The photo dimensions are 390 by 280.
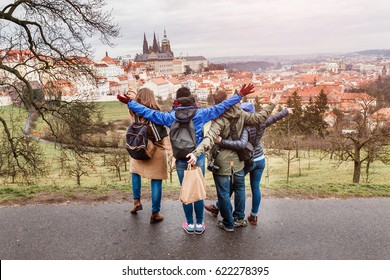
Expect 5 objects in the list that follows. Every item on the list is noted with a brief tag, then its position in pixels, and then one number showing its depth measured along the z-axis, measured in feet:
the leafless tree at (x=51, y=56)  25.81
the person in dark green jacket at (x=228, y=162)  13.31
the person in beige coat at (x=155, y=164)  14.17
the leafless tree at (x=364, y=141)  54.75
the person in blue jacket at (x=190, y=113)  13.02
